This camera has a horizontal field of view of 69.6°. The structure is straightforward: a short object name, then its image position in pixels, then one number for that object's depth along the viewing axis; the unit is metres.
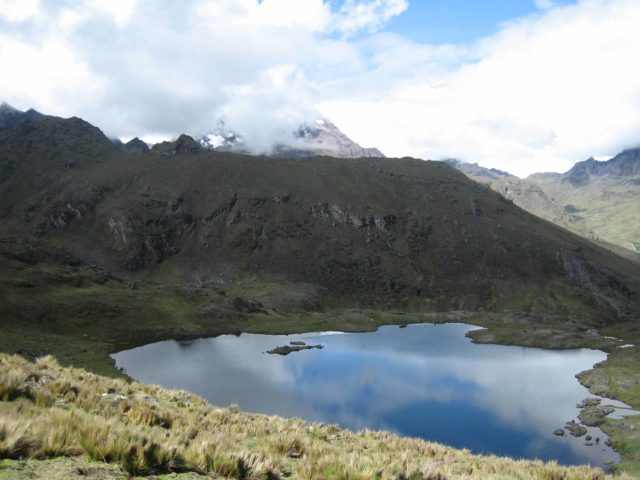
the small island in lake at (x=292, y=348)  117.62
